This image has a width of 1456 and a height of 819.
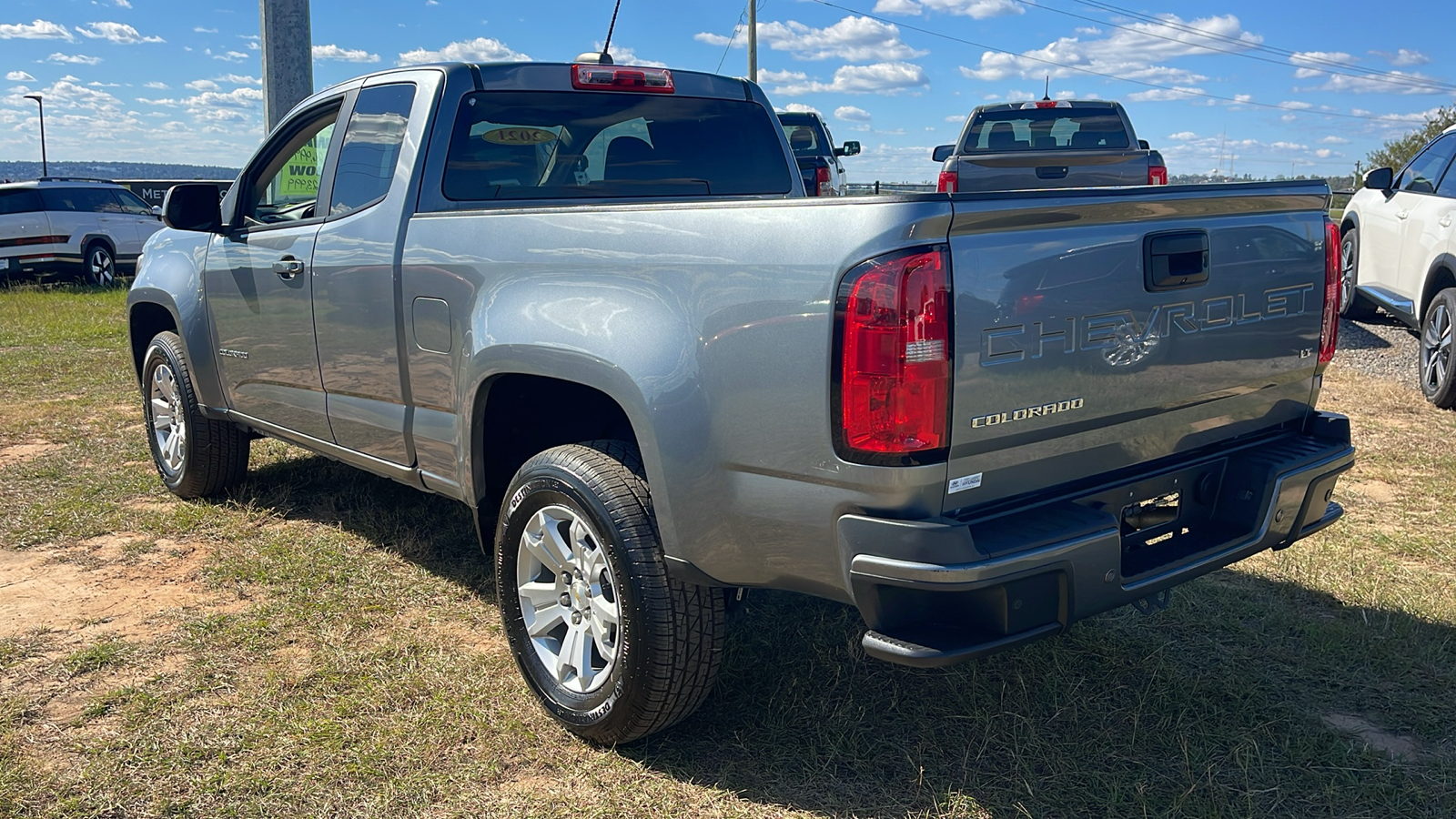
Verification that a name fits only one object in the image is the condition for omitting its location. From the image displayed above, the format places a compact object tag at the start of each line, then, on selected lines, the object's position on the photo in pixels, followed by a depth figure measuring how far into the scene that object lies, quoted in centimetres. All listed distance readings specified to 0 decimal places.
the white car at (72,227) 1655
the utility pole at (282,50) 891
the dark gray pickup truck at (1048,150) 939
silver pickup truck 237
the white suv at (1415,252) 704
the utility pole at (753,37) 2855
